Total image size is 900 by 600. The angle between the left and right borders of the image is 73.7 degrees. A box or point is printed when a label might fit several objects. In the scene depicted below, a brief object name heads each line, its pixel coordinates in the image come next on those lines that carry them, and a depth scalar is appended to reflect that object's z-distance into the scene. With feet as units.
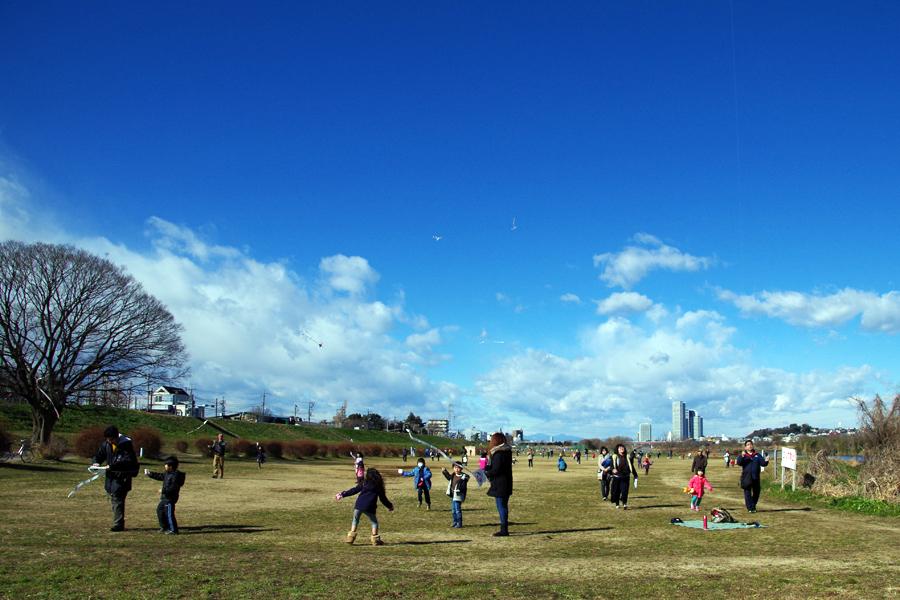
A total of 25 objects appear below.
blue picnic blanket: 45.12
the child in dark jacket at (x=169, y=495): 37.35
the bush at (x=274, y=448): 170.32
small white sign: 75.46
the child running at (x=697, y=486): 54.90
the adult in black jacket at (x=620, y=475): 56.34
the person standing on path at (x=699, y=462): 62.94
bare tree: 113.70
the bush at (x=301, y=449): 181.84
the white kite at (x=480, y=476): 41.07
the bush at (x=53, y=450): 99.96
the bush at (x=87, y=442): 107.55
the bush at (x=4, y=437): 87.20
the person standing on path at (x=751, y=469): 55.11
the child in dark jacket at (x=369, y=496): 34.81
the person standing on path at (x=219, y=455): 88.48
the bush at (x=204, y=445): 140.65
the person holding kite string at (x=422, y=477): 55.86
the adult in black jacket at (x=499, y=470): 37.68
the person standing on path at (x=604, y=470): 64.66
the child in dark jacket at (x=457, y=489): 43.75
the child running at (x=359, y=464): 71.72
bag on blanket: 46.76
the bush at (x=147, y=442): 116.98
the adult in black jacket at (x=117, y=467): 37.01
